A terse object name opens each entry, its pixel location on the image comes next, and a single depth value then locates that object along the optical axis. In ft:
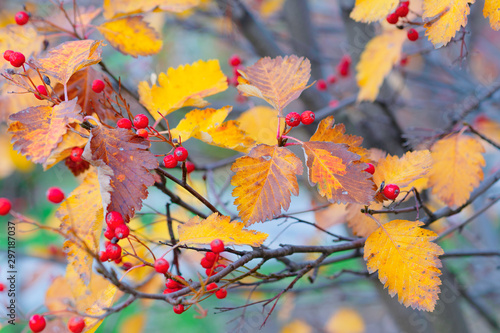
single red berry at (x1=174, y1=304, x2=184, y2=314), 2.63
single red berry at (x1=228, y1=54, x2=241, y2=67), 3.79
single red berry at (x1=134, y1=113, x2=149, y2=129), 2.72
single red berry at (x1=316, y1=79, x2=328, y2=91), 4.64
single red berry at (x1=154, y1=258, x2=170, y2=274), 2.58
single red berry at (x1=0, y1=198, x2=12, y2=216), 2.86
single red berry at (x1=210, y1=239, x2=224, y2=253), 2.61
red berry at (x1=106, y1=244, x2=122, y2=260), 2.63
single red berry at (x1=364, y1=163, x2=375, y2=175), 2.77
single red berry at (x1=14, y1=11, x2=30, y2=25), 3.01
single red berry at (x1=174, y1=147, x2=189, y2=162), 2.70
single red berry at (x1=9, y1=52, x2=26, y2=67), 2.73
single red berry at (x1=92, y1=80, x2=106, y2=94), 2.85
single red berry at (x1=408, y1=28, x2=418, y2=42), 3.09
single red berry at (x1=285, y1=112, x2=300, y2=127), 2.70
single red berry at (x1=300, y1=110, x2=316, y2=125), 2.74
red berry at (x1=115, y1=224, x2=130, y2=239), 2.60
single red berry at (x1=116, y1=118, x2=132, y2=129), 2.72
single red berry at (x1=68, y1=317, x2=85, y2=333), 2.57
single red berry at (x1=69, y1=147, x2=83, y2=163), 2.72
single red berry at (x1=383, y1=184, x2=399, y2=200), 2.75
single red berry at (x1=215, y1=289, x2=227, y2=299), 2.80
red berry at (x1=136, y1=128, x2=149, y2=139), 2.69
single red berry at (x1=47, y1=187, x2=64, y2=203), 2.91
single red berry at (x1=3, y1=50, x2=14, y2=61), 2.75
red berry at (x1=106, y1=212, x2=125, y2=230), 2.60
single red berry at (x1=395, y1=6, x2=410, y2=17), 3.01
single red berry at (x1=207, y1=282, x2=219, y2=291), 2.65
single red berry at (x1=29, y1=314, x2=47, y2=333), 2.77
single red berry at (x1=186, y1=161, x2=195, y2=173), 3.02
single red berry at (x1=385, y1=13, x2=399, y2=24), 3.03
